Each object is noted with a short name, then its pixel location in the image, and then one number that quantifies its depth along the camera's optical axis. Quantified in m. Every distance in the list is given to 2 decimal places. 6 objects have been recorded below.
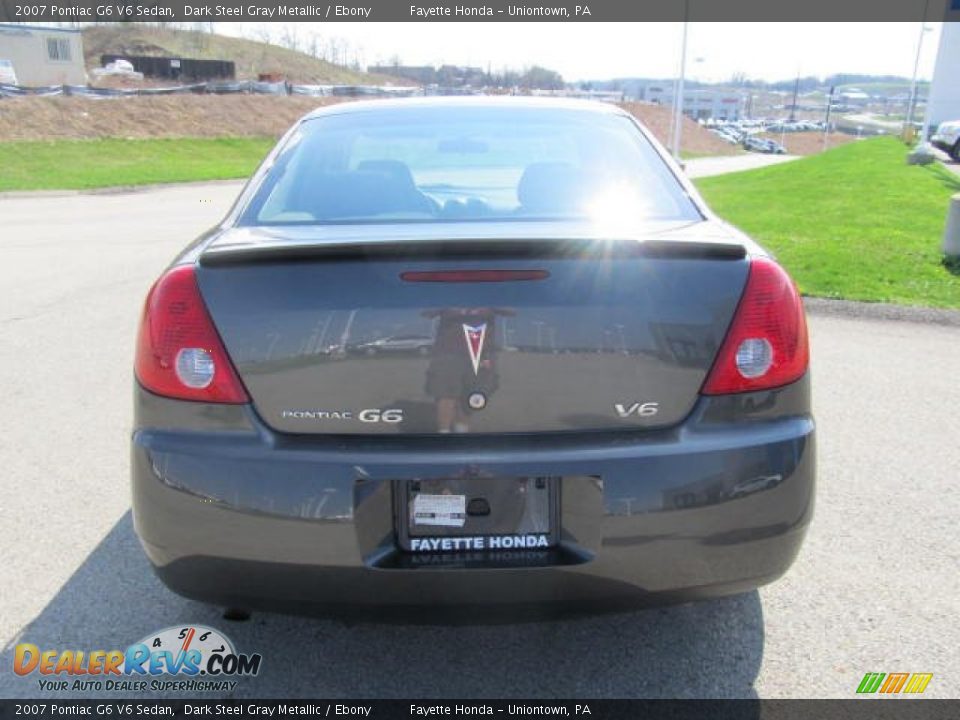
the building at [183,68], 70.81
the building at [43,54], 52.09
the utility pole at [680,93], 28.19
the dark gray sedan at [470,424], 2.01
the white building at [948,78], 30.45
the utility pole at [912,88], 32.80
